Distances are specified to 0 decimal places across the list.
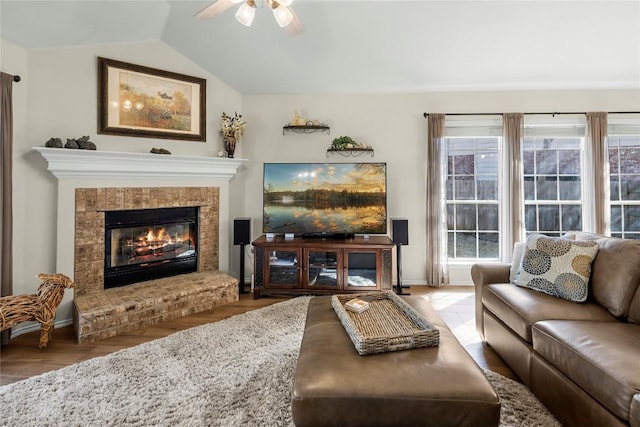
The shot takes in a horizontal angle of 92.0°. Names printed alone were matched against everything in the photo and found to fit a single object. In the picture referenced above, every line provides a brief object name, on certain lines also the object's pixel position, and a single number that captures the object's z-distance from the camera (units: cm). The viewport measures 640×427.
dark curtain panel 248
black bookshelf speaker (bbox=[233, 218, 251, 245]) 378
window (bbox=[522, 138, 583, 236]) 409
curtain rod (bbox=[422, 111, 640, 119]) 390
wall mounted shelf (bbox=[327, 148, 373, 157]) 405
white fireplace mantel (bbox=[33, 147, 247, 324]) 282
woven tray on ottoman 144
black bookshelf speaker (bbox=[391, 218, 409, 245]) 370
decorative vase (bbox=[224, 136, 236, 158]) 387
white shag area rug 165
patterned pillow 207
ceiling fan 205
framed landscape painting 313
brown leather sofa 131
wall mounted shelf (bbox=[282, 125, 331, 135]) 405
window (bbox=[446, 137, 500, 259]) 415
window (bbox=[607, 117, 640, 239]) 400
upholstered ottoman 115
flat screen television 382
